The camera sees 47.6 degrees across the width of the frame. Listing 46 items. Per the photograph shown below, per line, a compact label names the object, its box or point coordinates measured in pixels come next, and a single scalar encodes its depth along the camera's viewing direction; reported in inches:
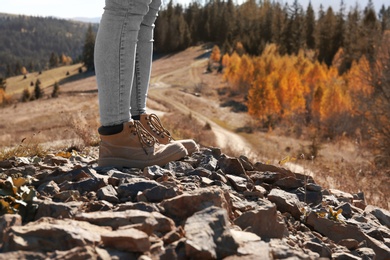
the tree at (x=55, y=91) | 2223.1
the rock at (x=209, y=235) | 68.6
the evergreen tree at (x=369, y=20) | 1693.4
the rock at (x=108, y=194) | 94.9
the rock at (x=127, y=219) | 76.9
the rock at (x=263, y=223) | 87.6
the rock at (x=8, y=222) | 72.2
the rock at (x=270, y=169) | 143.2
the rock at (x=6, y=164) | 133.5
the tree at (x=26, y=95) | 2469.7
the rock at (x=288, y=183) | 133.0
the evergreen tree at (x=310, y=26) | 2365.9
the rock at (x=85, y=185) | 102.7
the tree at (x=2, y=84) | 3377.0
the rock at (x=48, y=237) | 66.5
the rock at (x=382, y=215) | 134.1
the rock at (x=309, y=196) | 125.7
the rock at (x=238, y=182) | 119.0
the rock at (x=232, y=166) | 134.3
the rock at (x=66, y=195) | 94.7
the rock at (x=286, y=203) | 113.0
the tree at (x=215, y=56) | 2861.2
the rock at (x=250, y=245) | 70.9
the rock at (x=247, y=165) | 147.5
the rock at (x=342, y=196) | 139.3
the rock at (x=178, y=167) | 125.5
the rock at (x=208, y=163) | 132.7
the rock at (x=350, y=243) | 100.6
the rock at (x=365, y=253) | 95.4
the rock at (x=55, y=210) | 82.2
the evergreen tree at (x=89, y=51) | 3206.2
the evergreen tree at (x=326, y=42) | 2090.3
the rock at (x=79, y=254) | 61.9
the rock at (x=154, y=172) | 115.6
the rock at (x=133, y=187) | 98.7
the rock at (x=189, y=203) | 86.2
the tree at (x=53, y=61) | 5078.3
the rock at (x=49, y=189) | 99.2
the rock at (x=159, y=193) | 93.3
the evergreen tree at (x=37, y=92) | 2487.7
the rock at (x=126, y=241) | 67.8
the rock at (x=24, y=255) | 62.2
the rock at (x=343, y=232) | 105.0
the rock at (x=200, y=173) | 122.8
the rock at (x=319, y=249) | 88.8
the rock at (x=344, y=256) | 88.0
